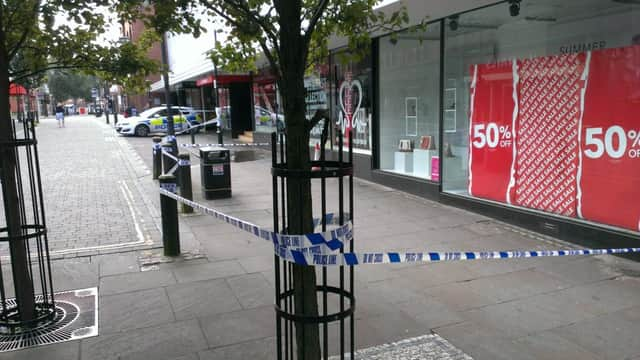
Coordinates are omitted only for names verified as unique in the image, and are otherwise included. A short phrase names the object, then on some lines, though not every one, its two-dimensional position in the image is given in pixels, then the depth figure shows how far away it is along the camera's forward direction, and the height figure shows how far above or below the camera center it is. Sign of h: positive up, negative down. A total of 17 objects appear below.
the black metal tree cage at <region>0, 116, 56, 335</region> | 4.23 -0.99
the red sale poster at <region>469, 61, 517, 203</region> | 7.85 -0.20
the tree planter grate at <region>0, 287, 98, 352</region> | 4.16 -1.67
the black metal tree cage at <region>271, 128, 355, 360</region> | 2.55 -0.50
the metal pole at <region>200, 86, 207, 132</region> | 29.94 +0.52
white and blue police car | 27.77 +0.24
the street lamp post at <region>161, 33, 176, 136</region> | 13.73 +0.71
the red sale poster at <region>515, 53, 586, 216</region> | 6.76 -0.21
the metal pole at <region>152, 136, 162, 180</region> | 12.24 -0.78
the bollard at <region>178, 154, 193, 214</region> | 8.68 -0.86
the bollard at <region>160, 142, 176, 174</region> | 10.26 -0.70
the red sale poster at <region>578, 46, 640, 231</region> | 5.99 -0.31
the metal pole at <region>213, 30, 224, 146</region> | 18.39 -0.26
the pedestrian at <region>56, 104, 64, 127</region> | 41.81 +1.01
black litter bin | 9.86 -0.89
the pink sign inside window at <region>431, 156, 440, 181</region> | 9.49 -0.90
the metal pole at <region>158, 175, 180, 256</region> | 6.24 -1.16
